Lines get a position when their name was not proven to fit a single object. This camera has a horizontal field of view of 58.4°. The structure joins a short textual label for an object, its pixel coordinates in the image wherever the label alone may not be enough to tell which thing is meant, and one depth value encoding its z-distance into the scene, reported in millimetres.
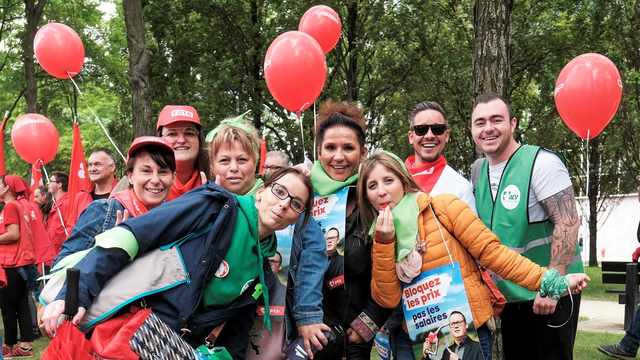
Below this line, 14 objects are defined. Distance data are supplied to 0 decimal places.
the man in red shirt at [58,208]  8692
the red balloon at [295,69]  5062
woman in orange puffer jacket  2996
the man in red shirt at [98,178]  6738
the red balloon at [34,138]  8594
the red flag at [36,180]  10586
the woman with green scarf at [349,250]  3301
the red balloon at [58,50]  6922
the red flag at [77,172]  7652
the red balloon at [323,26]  8305
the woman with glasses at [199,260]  2275
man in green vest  3631
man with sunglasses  3775
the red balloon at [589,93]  4688
